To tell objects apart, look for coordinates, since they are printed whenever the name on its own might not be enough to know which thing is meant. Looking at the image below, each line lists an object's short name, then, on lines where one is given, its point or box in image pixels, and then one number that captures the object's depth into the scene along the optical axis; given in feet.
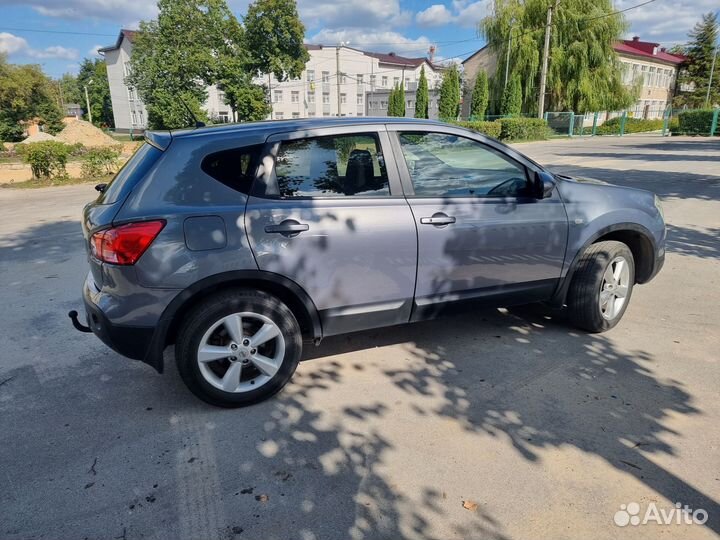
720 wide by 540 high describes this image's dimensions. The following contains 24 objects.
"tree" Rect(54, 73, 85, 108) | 297.53
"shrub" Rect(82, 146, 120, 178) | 49.60
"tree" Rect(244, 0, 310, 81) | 146.41
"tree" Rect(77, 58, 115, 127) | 245.65
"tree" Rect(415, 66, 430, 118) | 137.80
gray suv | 9.52
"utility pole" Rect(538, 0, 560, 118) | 105.70
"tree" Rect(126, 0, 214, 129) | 134.00
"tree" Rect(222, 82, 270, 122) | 143.02
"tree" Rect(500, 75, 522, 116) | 117.91
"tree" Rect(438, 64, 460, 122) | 128.77
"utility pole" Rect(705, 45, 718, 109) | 186.72
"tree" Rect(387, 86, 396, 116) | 149.89
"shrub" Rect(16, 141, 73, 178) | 47.88
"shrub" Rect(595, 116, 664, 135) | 139.44
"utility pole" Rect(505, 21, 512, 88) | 119.14
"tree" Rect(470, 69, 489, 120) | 120.26
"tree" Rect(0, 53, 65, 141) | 146.41
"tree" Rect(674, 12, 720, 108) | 191.72
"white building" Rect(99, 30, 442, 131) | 205.26
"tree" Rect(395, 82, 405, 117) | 150.20
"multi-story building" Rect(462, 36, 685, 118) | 171.01
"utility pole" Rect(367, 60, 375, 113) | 229.66
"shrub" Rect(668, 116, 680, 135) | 130.93
